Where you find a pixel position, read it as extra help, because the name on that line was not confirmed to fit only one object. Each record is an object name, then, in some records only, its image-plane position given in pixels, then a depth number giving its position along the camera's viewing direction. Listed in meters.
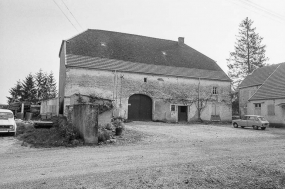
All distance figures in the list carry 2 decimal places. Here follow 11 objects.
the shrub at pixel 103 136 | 10.66
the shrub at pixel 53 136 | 9.95
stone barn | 22.81
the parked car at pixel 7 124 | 12.08
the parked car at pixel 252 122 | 19.41
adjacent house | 22.56
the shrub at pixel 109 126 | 13.33
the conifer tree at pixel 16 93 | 50.75
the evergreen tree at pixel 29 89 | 50.55
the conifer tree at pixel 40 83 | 53.68
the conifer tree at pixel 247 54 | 40.38
